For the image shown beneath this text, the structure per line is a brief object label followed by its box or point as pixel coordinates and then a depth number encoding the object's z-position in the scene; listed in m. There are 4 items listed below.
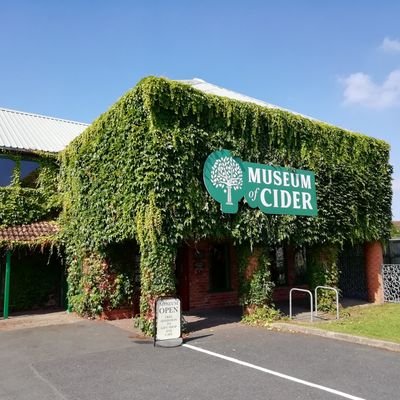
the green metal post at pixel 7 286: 12.85
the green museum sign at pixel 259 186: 10.77
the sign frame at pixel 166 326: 8.75
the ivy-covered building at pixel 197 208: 9.90
